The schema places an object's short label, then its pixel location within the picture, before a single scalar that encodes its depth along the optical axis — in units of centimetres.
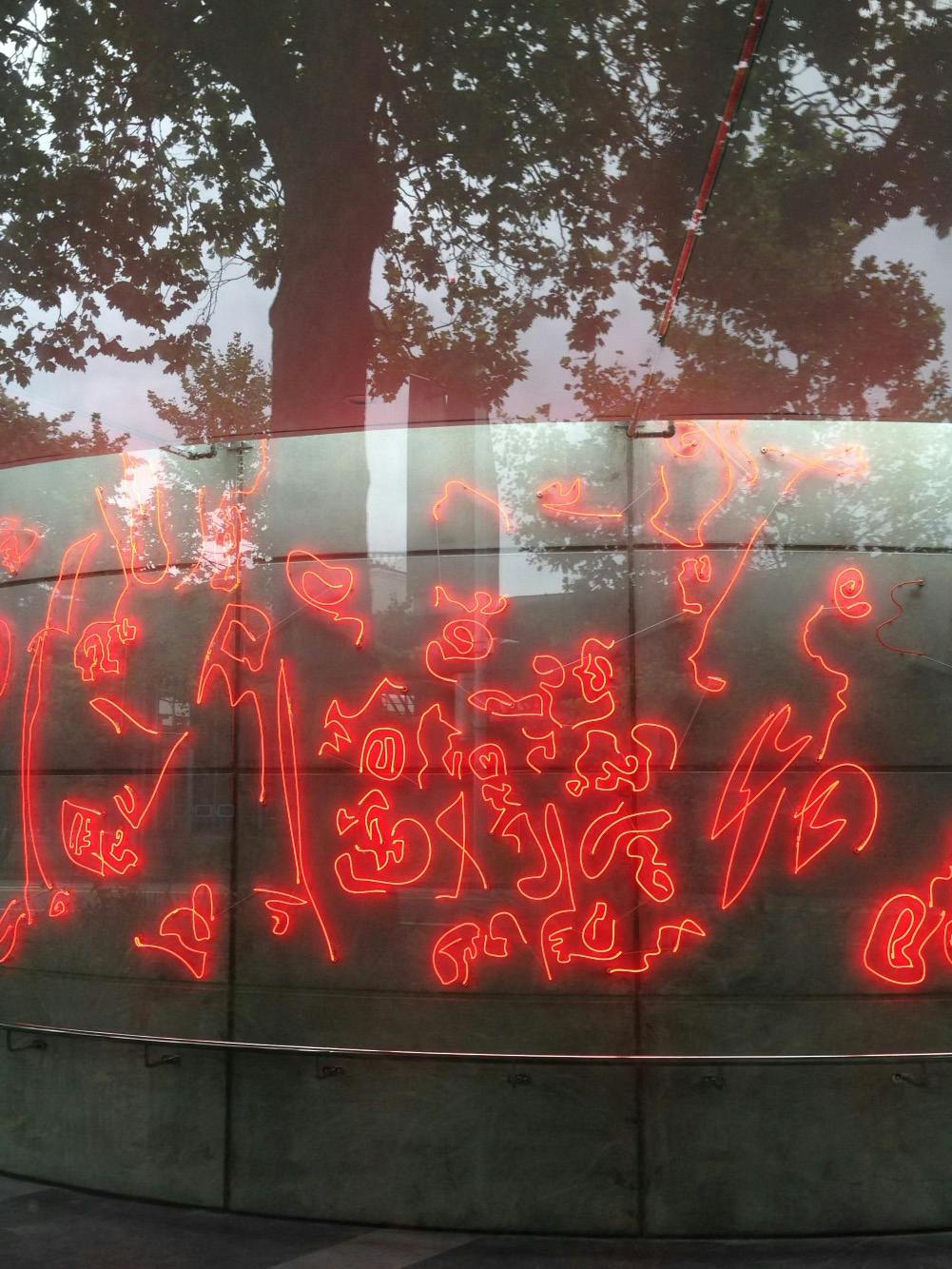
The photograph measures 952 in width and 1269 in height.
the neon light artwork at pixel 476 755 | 498
